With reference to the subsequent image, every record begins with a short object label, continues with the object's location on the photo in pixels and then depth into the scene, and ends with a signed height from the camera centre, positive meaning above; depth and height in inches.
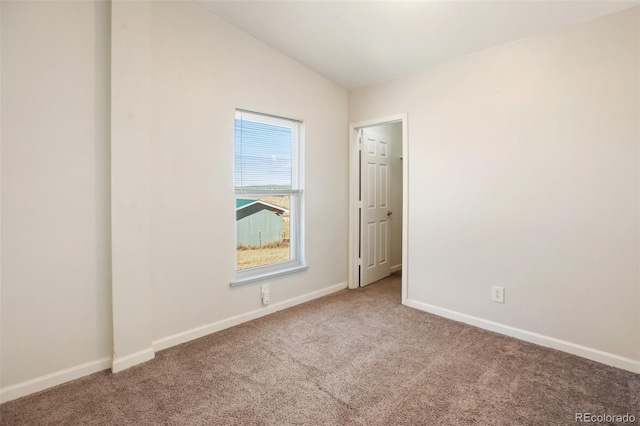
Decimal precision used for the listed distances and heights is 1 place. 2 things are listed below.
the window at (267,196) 116.9 +4.8
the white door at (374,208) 156.3 +0.3
